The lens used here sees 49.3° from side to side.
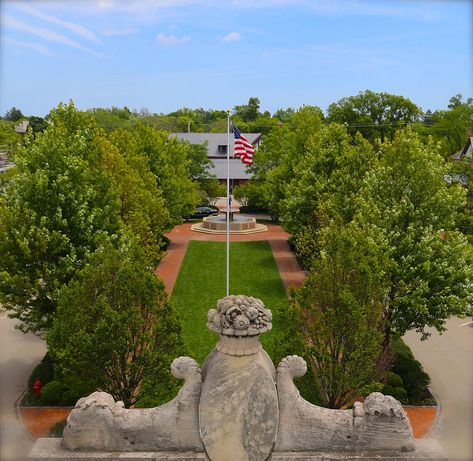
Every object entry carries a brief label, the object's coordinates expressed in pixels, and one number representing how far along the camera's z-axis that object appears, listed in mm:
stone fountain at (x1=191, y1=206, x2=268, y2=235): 46000
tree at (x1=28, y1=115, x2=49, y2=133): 92275
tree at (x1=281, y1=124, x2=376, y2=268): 25406
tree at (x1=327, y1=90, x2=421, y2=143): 73438
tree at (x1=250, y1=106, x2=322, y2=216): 38500
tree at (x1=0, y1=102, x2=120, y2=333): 16422
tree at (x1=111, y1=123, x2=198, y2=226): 35209
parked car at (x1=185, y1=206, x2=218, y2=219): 54938
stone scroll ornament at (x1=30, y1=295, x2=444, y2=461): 7699
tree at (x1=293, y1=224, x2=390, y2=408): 13422
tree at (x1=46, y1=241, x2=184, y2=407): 13133
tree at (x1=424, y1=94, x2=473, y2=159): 65688
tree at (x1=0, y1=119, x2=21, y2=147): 76250
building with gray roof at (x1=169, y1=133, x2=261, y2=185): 69312
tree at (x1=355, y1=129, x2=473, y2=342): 17141
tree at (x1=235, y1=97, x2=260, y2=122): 145375
